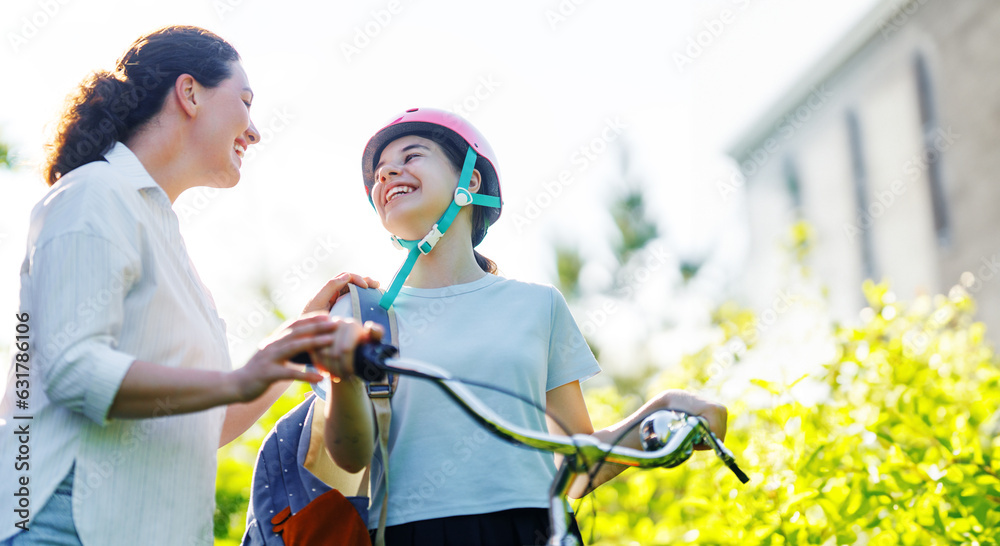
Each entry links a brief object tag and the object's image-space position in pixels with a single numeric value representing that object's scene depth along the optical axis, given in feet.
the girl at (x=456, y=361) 6.88
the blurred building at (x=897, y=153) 37.93
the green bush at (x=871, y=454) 8.95
